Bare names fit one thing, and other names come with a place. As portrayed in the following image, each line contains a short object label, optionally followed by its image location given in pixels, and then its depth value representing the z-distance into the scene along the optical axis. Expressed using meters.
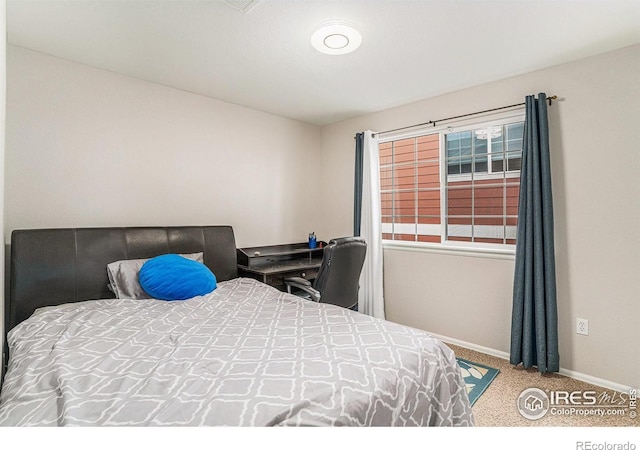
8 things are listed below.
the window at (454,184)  2.94
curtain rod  2.52
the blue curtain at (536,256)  2.45
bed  1.00
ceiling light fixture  1.94
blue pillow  2.18
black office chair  2.39
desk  3.11
